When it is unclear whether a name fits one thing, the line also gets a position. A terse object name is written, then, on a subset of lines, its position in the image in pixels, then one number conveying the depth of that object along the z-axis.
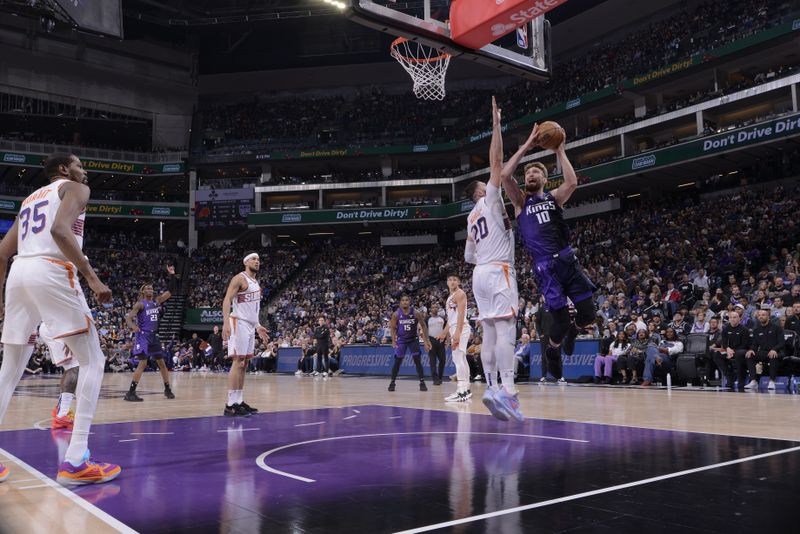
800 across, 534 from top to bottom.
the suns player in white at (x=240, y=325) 8.81
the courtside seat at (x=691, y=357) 12.95
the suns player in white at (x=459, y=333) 10.39
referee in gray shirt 15.05
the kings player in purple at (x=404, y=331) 13.21
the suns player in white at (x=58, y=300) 4.36
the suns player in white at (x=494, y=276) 6.24
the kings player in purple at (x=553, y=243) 6.13
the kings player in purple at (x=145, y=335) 11.39
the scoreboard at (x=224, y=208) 41.56
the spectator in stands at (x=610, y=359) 14.66
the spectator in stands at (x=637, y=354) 14.16
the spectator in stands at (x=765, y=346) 11.74
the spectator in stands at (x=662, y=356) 13.62
